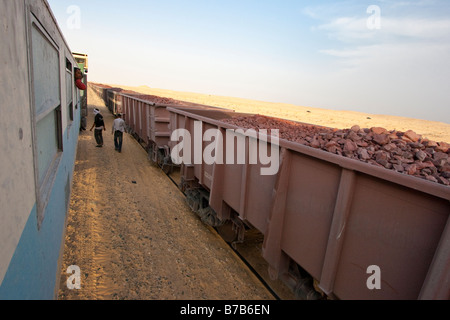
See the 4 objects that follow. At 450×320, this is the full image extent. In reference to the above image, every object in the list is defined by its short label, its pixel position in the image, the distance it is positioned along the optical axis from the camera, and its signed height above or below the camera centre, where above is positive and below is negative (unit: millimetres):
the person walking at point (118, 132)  10180 -1566
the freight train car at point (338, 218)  1846 -977
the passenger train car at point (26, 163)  1343 -536
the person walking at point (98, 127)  10382 -1482
